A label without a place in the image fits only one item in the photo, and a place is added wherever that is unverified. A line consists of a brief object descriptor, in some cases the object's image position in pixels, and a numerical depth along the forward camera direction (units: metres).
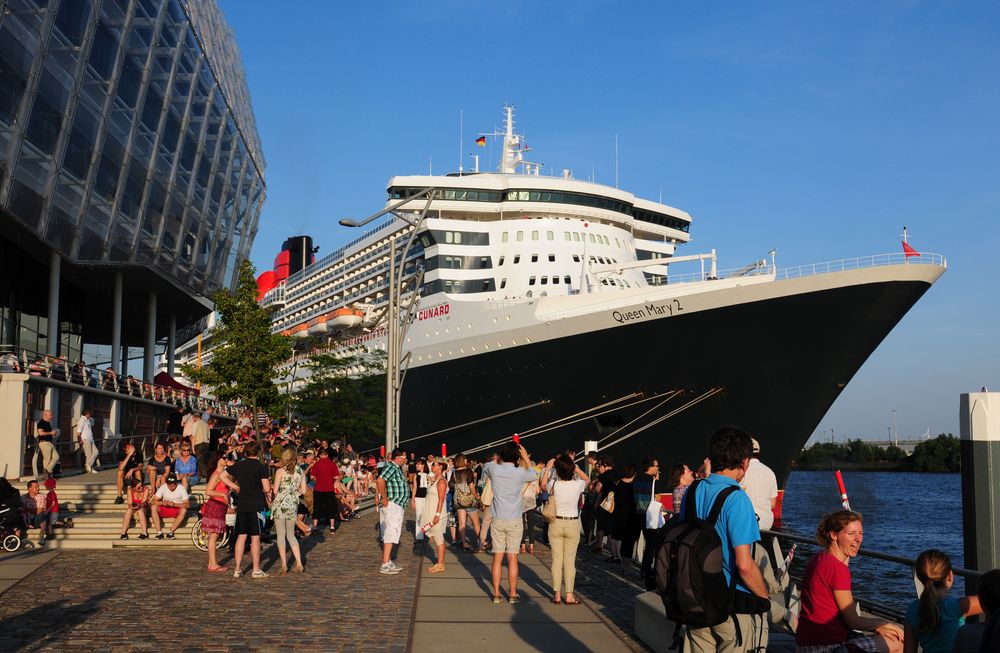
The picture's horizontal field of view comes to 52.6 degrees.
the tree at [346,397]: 41.66
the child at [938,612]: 4.92
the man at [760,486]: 7.76
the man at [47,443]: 19.31
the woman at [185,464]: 15.33
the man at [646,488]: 11.50
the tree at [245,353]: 30.72
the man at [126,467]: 15.65
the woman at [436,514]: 12.45
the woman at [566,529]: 9.59
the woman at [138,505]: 13.69
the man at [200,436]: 21.45
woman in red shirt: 4.87
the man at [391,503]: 11.88
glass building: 27.03
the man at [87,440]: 22.10
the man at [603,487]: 13.19
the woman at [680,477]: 10.50
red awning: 41.22
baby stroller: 12.66
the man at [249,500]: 11.12
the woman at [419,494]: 14.02
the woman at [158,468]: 14.19
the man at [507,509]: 9.91
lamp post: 25.36
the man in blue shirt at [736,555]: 4.84
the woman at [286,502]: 11.54
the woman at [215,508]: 11.50
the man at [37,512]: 13.63
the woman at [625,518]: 12.59
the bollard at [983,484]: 6.72
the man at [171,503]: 14.16
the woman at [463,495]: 14.30
